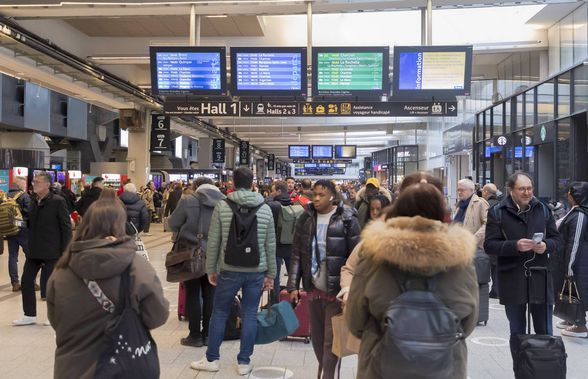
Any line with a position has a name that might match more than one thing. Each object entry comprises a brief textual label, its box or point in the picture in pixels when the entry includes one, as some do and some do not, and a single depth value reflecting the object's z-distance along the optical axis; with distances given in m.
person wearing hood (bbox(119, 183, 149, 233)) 8.59
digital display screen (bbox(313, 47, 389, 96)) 10.44
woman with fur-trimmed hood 2.15
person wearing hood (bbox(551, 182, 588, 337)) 5.68
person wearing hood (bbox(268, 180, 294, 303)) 6.98
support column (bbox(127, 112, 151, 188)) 19.50
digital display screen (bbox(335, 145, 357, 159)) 31.36
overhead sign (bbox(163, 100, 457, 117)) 10.70
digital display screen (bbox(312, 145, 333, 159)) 32.03
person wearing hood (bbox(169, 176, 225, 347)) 5.46
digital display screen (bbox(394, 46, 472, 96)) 10.20
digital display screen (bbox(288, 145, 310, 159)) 32.25
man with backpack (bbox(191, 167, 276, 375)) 4.52
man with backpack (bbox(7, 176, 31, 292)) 8.28
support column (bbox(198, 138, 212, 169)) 32.08
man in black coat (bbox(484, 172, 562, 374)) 4.12
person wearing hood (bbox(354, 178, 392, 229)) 6.85
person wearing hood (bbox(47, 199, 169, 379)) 2.50
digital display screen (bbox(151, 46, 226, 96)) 10.36
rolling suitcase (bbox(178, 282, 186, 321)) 6.46
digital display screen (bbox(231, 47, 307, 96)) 10.42
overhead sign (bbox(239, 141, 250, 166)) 32.91
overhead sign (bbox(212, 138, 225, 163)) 30.30
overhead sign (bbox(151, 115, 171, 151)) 19.55
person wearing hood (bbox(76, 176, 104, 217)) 10.03
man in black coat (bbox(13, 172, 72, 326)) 6.12
